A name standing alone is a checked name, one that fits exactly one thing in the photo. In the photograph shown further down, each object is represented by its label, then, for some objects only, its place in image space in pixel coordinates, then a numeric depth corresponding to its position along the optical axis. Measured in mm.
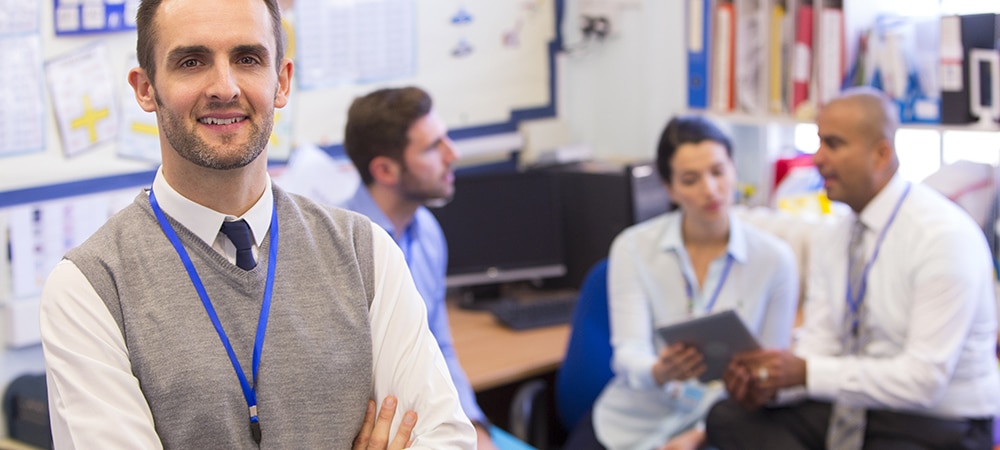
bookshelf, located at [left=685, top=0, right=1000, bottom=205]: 3063
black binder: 2809
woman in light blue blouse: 2770
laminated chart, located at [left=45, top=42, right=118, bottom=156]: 2871
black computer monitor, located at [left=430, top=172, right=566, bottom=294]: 3656
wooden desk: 2998
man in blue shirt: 2605
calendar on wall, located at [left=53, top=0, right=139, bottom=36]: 2854
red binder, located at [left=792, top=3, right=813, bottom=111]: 3307
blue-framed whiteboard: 3500
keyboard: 3424
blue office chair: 2832
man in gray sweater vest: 1271
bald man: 2334
